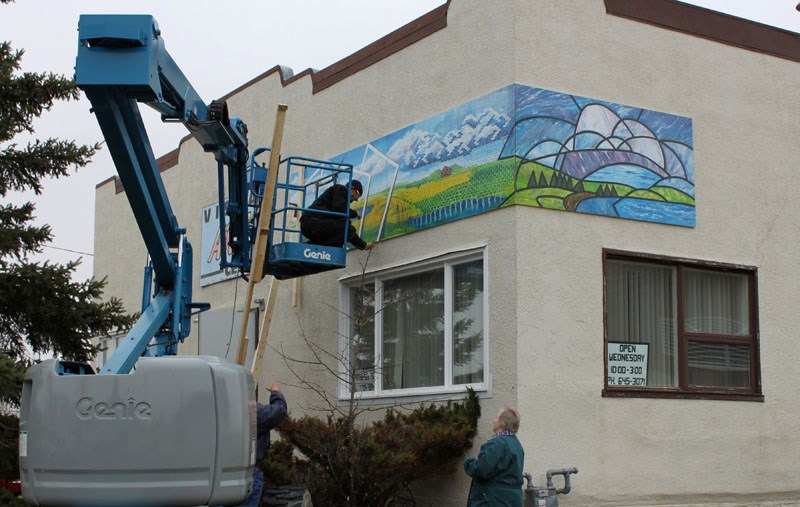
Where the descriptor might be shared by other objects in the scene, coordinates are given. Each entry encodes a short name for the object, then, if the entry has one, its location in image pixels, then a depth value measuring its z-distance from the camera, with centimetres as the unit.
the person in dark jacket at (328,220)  1205
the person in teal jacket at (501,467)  902
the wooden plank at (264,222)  1090
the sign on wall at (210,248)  1695
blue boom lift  616
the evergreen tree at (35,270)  1105
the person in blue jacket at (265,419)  913
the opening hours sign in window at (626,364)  1151
